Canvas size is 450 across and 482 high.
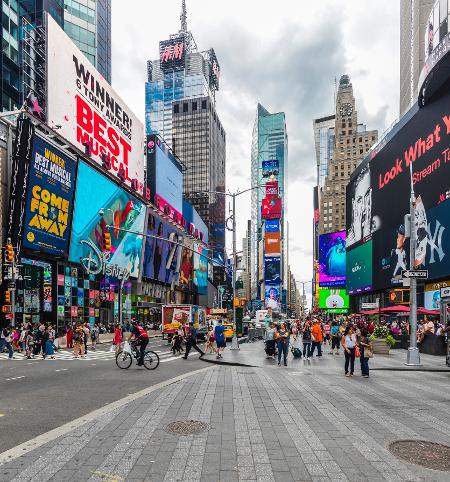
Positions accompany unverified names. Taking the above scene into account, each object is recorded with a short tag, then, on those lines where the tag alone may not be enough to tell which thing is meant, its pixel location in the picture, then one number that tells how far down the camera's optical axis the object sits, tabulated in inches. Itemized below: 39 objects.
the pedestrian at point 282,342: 720.3
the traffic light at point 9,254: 1227.1
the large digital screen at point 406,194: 1668.3
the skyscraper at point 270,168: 5252.0
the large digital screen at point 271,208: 4054.9
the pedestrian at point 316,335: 859.4
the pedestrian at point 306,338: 784.9
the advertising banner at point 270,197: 4508.4
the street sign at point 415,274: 732.7
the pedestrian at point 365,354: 577.3
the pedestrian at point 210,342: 932.0
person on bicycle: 673.6
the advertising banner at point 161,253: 2827.3
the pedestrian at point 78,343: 977.5
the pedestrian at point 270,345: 844.4
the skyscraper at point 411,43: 3939.5
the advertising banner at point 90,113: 1828.2
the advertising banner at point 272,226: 5369.1
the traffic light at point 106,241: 1222.3
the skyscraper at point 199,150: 7234.3
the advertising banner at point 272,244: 5403.1
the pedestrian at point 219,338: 851.4
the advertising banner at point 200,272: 4152.8
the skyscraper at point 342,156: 6067.9
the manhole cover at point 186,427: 291.9
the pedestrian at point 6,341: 933.2
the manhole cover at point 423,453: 236.4
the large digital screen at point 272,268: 5467.5
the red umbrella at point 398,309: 1328.7
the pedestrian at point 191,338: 828.6
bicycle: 683.4
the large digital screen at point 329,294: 3802.4
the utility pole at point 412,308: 722.8
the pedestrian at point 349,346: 598.2
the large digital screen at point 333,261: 3587.6
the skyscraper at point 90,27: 3225.9
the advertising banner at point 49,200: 1542.8
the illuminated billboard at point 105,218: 1871.4
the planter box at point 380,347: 939.3
